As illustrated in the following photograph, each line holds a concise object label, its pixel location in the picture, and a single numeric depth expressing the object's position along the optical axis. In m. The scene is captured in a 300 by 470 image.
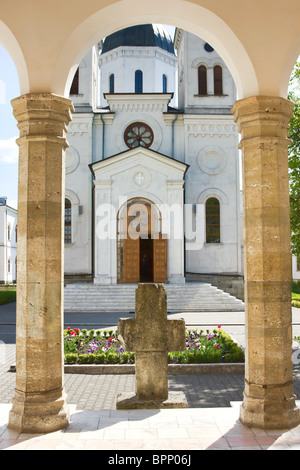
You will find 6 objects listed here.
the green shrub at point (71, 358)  9.61
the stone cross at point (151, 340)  6.06
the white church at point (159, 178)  22.44
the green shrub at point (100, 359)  9.58
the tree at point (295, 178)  11.35
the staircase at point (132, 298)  19.89
